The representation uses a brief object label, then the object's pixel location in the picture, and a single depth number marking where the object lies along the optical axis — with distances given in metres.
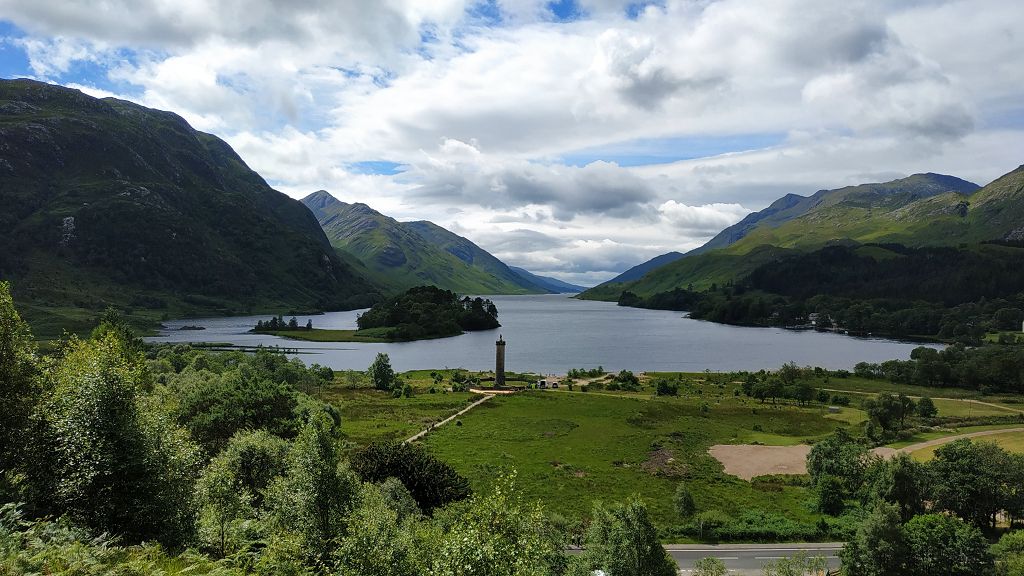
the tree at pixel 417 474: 42.62
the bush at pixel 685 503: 48.81
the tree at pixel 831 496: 50.88
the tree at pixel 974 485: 47.81
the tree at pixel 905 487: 48.69
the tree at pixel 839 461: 56.22
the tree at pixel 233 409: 47.28
